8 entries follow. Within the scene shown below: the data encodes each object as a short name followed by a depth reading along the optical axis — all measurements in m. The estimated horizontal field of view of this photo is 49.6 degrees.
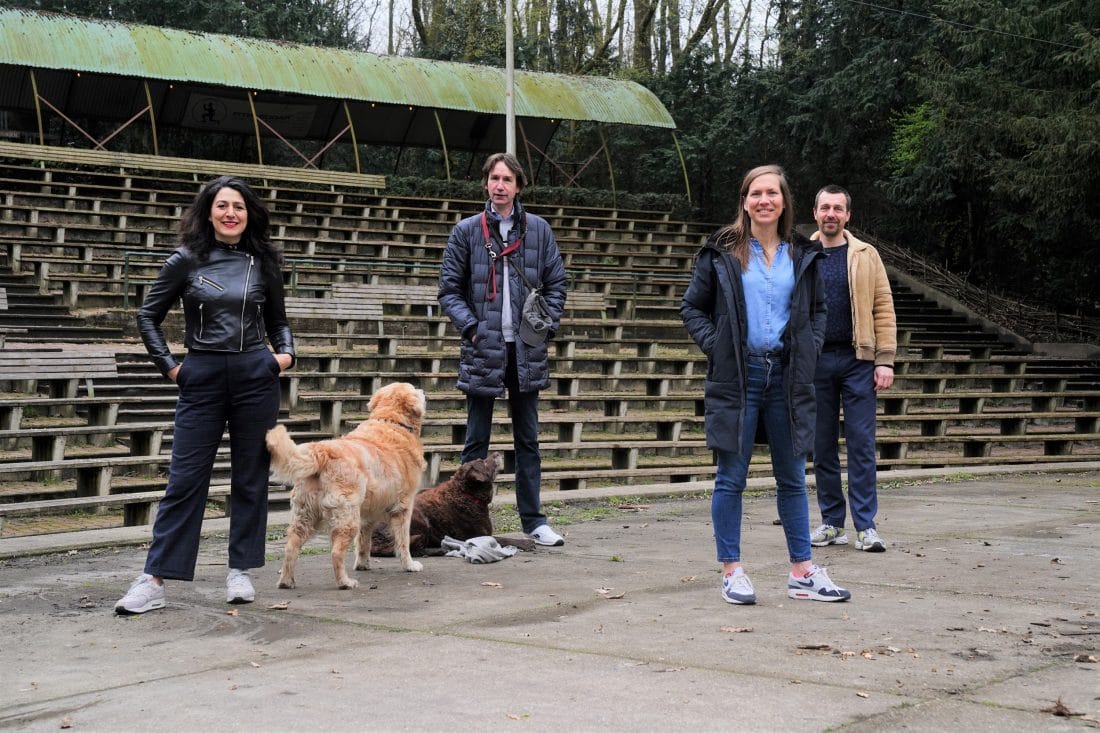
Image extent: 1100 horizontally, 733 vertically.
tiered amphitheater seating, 9.69
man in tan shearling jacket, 7.09
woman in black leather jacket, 5.35
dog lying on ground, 6.71
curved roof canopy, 25.64
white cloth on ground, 6.50
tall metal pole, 24.38
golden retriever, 5.54
